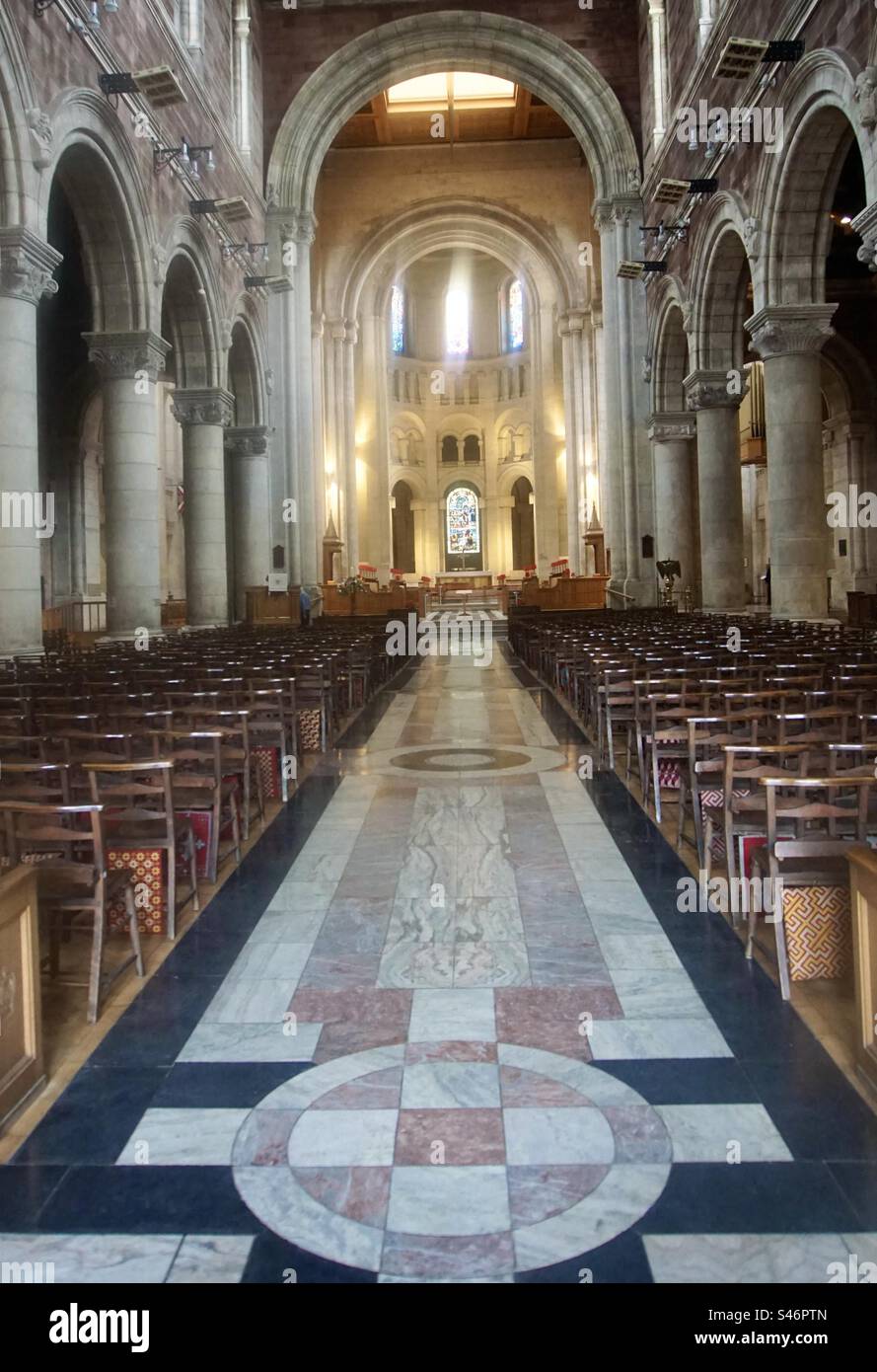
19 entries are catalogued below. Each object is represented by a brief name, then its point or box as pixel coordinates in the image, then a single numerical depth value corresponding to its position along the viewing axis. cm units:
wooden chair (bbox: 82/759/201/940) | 515
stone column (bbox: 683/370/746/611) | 2116
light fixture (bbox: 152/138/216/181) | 1730
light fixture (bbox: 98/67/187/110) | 1443
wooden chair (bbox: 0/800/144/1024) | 428
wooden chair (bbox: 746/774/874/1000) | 433
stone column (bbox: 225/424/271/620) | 2647
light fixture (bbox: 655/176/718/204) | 1903
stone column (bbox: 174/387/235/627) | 2202
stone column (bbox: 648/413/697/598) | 2536
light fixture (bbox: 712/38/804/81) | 1391
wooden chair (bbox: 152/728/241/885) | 601
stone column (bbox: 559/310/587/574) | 3719
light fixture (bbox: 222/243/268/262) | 2273
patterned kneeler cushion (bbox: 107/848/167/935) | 541
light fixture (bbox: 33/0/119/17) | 1223
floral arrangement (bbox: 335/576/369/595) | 3044
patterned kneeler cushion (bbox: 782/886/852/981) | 458
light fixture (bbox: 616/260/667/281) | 2355
